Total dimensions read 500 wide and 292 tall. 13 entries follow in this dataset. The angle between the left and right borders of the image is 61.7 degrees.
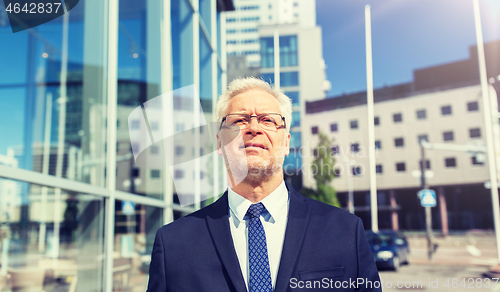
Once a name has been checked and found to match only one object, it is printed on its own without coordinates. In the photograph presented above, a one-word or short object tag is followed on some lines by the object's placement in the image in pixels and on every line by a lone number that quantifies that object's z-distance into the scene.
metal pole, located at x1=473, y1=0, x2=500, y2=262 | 14.63
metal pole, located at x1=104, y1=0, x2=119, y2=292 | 3.44
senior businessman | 1.69
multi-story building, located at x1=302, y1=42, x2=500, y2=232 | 40.91
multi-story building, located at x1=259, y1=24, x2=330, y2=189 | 37.22
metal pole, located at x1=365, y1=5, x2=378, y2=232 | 20.57
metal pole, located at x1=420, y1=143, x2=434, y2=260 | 19.78
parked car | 14.11
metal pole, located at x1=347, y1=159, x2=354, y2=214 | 43.75
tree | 21.91
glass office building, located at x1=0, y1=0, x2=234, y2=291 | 3.43
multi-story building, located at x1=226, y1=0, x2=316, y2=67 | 86.38
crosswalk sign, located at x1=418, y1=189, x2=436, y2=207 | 14.95
